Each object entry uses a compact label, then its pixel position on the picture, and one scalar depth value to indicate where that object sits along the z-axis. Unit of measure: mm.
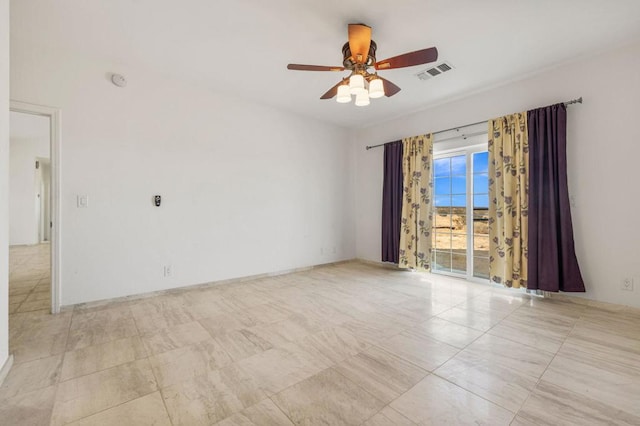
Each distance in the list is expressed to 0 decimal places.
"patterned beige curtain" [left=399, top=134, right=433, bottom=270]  4297
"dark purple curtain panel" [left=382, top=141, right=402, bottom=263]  4684
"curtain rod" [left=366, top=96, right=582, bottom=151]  2980
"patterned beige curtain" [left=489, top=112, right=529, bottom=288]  3312
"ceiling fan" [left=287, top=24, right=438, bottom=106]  2225
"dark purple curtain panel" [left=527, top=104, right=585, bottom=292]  3002
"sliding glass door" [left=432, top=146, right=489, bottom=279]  3881
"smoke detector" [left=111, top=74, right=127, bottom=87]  3063
